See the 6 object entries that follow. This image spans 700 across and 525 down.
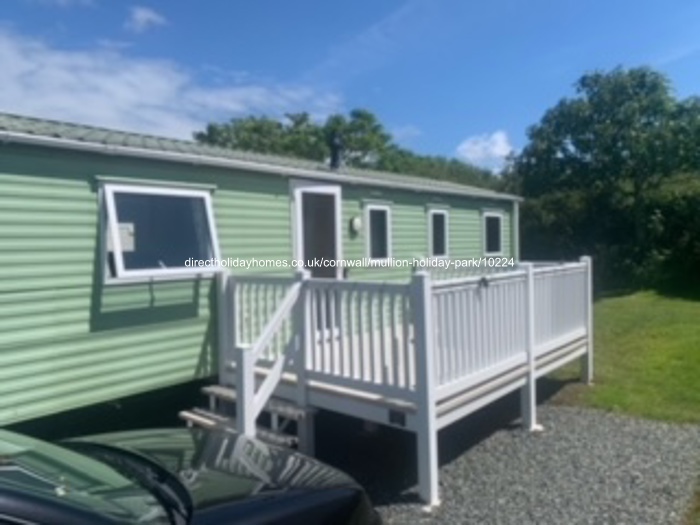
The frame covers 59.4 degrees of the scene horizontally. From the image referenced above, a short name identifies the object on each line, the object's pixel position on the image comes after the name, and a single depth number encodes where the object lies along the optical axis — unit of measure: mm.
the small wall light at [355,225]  8672
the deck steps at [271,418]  5316
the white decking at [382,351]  4707
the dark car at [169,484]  1761
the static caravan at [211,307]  4840
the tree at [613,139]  23312
